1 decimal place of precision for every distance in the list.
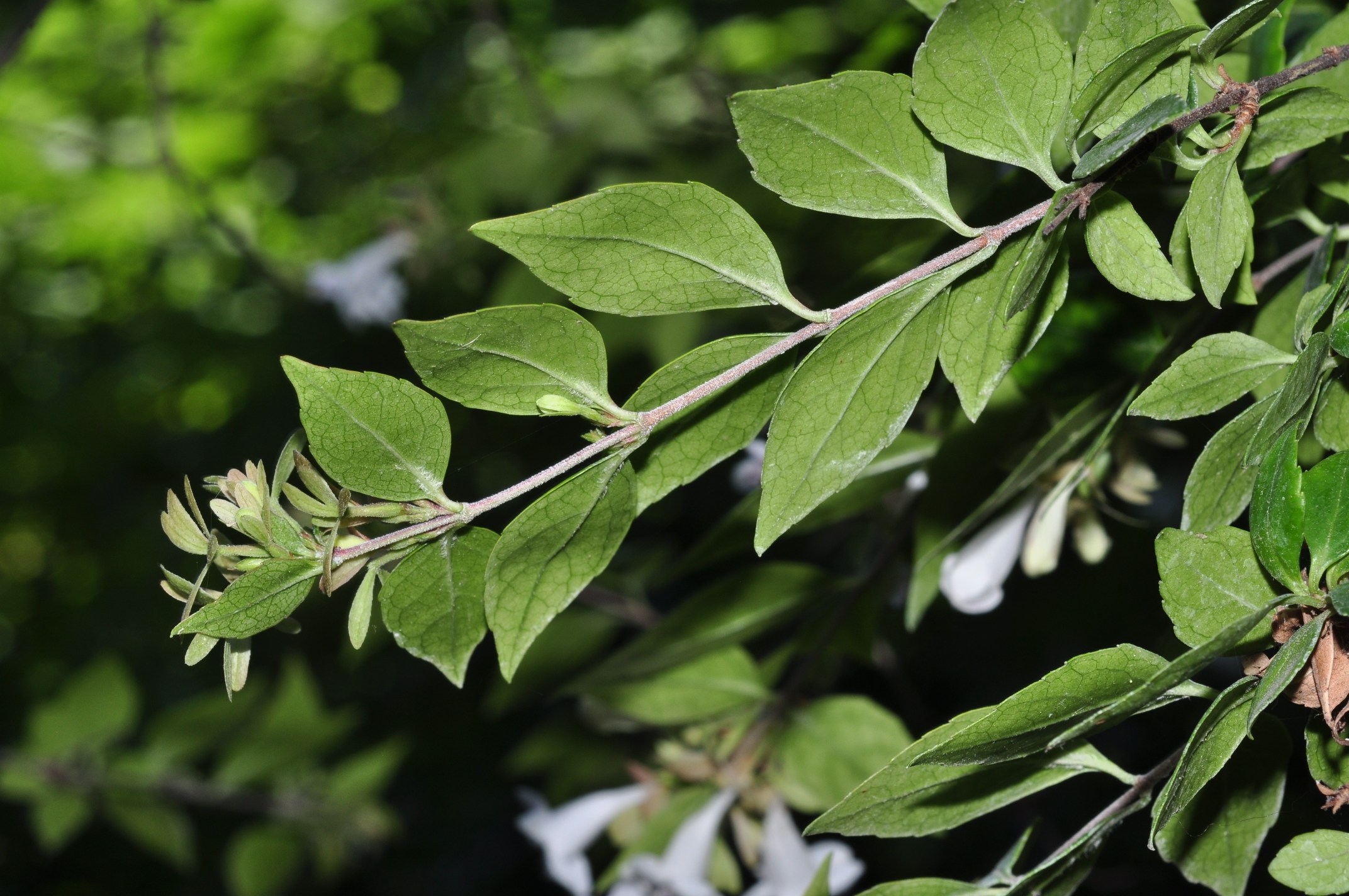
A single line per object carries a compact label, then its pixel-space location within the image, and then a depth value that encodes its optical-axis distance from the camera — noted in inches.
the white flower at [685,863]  20.3
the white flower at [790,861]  20.2
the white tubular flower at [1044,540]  18.1
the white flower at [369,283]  47.9
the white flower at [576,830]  26.2
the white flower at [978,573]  18.3
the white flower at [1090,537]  18.6
